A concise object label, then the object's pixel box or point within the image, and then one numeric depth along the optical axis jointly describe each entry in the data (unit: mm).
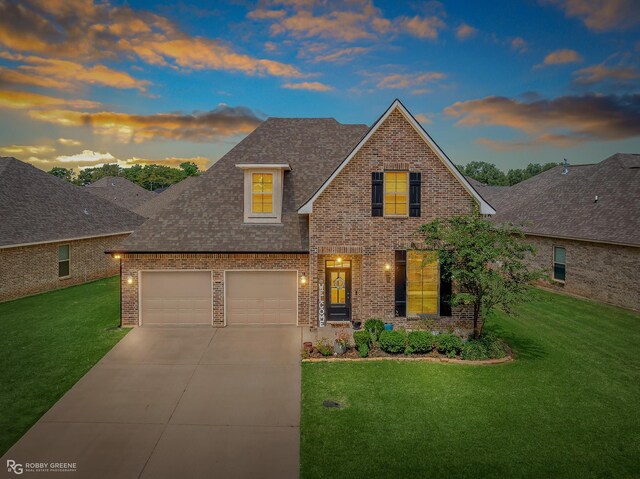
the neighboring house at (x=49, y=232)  18000
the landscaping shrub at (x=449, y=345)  11195
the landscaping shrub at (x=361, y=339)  11352
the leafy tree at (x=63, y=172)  122188
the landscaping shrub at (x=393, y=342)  11164
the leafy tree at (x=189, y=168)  95375
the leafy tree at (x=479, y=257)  10977
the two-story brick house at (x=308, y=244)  12969
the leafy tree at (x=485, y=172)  109188
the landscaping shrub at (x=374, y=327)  12062
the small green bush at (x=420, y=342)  11156
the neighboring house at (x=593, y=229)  16656
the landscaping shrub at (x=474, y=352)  10953
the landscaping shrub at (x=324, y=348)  11078
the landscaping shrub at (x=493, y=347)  11094
